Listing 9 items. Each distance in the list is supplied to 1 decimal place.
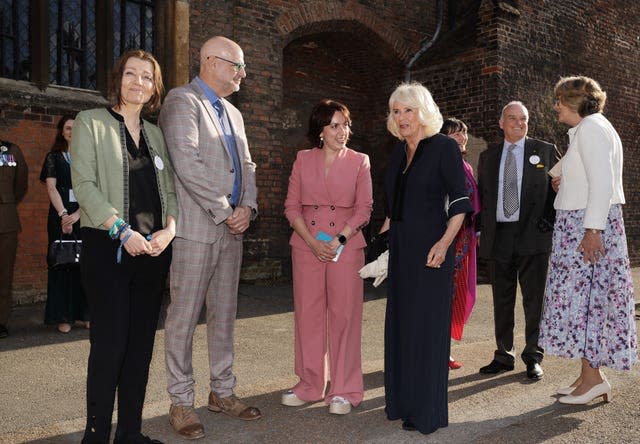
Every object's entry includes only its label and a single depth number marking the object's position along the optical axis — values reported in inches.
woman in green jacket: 109.5
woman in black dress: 227.9
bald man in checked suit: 129.6
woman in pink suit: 151.9
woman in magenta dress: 186.2
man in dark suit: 186.1
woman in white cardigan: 149.3
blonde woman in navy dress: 133.4
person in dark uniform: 224.4
